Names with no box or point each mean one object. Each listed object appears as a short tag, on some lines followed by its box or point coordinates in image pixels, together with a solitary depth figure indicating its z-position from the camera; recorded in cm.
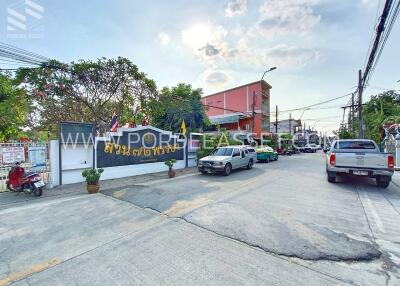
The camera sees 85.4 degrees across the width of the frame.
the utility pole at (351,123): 2722
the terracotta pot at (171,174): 1123
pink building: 3216
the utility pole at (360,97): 1787
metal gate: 788
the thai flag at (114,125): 1149
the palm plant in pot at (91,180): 791
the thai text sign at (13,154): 784
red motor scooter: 757
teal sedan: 1906
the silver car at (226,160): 1141
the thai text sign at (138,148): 1073
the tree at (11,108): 1530
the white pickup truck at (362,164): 792
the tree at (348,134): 3294
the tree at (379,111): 2134
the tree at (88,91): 1559
